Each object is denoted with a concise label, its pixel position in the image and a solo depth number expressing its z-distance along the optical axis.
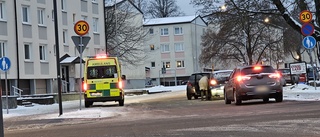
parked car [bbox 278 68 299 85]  51.63
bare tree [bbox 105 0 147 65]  62.34
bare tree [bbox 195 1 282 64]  60.97
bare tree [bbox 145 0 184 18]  102.66
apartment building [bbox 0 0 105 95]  41.41
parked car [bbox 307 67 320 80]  62.45
